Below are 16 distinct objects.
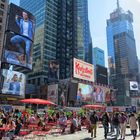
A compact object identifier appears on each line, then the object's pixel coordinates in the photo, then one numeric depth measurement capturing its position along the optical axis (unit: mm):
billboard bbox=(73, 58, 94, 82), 43809
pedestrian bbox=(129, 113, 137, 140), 10433
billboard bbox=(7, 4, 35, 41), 37052
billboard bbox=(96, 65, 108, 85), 62470
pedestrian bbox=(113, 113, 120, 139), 11163
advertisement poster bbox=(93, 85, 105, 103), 54248
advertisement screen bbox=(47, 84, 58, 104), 50534
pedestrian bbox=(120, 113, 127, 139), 10798
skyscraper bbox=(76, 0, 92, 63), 85725
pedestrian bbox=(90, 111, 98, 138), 11406
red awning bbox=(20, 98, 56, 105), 14596
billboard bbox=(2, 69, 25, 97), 36865
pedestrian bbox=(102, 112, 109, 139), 10873
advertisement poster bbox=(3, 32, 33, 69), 35709
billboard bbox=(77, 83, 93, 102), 49146
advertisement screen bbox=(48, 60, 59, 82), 49399
